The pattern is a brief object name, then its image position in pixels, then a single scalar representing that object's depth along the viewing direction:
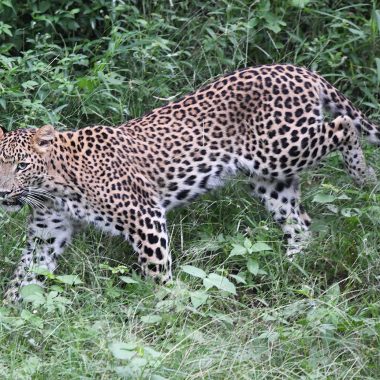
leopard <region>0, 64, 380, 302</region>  18.77
